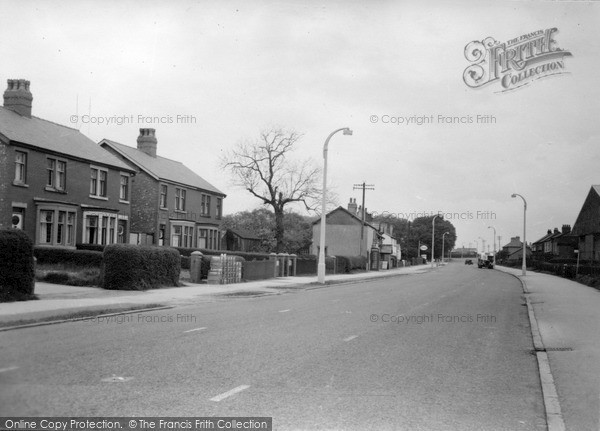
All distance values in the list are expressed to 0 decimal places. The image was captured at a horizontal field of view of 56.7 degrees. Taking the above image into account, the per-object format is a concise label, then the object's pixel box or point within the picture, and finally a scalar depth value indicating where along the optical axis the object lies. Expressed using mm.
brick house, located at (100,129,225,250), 41719
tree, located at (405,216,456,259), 141125
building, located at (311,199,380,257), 70438
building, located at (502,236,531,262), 138250
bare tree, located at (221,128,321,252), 51000
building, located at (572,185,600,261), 50656
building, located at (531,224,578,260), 72225
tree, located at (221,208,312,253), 76562
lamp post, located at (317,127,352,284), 30469
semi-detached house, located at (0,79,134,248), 28172
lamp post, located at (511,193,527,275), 48125
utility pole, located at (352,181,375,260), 57662
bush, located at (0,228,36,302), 15008
